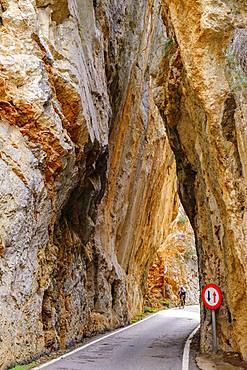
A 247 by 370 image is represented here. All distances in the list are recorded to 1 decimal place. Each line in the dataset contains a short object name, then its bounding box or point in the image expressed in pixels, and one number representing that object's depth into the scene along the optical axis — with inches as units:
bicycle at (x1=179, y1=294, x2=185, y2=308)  1651.8
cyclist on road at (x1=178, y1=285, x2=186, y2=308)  1621.6
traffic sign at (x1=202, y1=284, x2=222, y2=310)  482.9
